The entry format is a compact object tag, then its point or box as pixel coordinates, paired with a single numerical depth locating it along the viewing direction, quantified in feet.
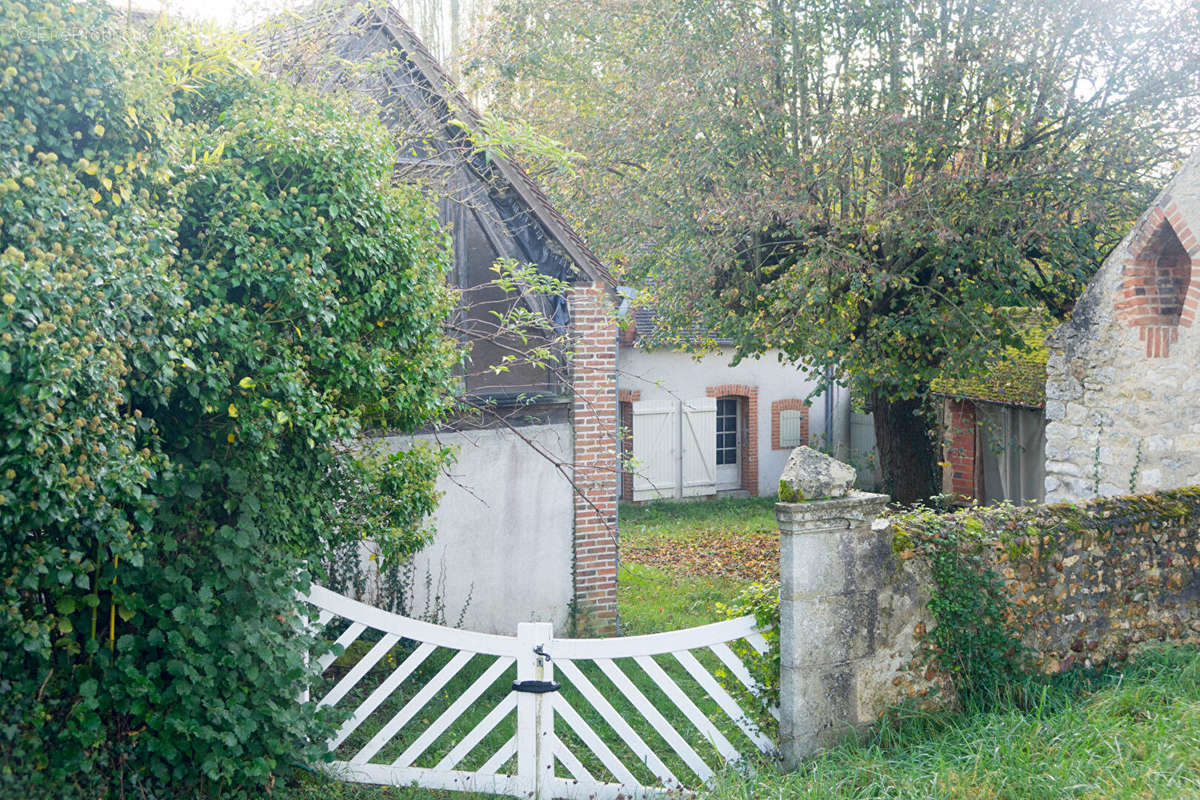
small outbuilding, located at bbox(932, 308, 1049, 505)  44.62
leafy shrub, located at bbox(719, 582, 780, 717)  17.78
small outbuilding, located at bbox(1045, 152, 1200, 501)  27.58
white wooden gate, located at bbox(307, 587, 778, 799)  17.57
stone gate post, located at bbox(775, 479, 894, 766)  17.04
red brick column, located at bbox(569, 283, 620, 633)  30.30
